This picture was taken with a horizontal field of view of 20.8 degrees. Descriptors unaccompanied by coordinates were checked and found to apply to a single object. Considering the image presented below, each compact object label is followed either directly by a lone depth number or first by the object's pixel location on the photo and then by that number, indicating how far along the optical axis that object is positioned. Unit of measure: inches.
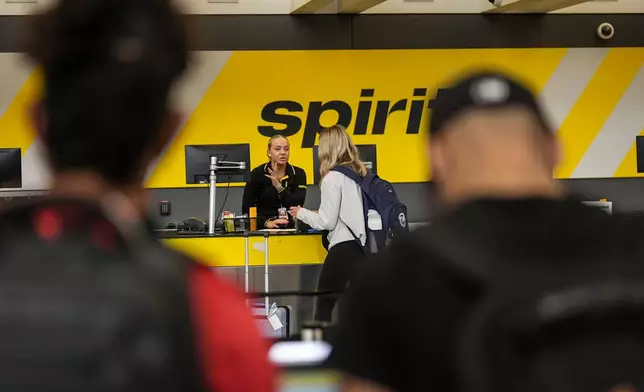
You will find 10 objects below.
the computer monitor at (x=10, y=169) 586.7
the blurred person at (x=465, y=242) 82.9
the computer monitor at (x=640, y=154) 686.9
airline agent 556.1
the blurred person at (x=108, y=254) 65.7
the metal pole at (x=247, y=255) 474.8
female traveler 408.3
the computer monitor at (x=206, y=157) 566.6
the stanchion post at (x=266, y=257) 472.9
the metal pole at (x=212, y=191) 479.9
